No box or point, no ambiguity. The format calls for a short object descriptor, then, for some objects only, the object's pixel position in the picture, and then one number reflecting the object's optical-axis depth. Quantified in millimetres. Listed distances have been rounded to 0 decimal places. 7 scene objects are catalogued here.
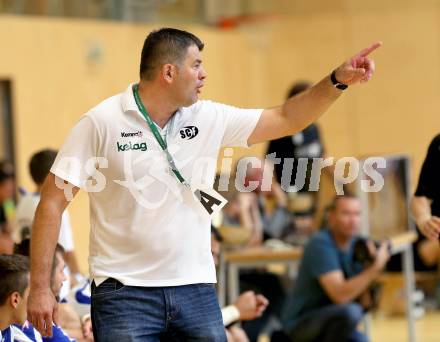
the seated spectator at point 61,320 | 8422
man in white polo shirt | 7160
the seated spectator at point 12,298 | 8305
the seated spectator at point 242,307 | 10687
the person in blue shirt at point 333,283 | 14180
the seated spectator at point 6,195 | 17422
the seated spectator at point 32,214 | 11406
